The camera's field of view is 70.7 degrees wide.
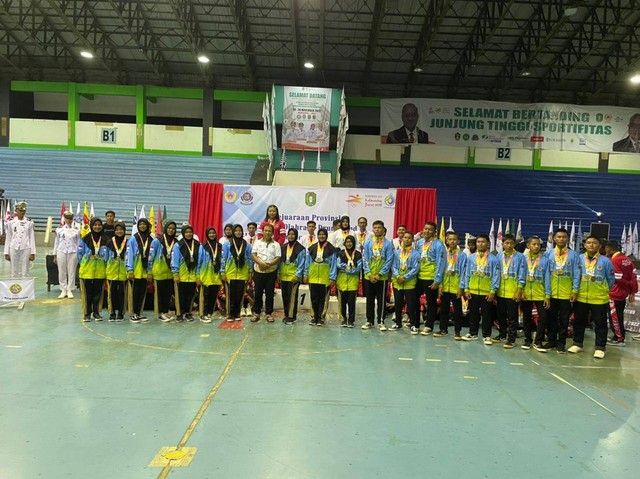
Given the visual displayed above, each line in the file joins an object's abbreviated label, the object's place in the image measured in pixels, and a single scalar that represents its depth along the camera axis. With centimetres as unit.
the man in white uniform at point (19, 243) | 866
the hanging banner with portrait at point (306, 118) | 1712
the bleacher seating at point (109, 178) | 1778
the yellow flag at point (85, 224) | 894
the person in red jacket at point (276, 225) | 782
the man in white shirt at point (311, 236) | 757
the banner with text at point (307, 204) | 934
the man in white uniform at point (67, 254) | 830
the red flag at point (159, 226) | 1053
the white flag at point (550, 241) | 1173
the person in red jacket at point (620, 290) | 654
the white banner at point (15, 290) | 712
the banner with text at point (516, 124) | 1794
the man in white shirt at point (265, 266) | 692
